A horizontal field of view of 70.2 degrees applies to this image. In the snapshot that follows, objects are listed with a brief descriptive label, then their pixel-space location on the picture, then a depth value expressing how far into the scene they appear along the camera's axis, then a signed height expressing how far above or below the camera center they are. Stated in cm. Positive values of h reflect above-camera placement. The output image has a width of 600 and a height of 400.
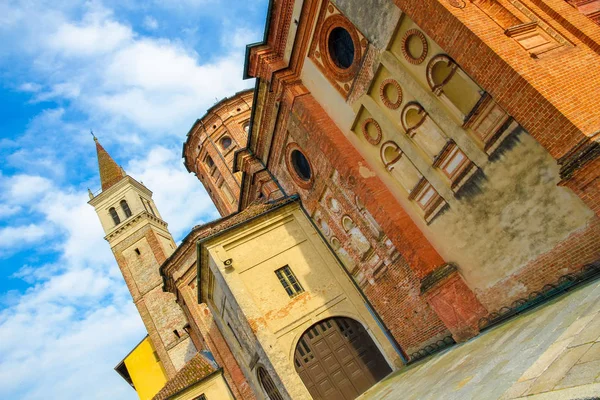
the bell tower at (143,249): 2758 +1430
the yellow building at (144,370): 2845 +670
